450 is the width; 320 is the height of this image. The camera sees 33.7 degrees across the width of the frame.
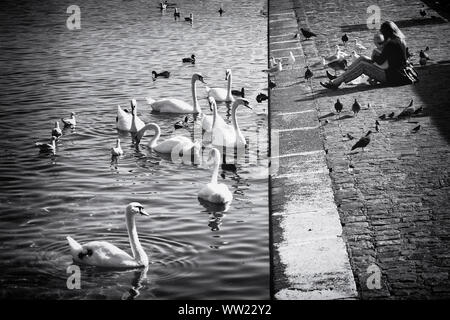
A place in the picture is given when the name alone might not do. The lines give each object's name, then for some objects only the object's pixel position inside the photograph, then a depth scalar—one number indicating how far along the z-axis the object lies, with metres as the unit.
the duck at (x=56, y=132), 13.28
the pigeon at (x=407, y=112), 12.42
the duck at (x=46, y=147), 12.61
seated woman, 14.67
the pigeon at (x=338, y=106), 12.80
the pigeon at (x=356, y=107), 12.60
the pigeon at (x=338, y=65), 16.31
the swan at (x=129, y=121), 13.98
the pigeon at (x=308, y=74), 15.85
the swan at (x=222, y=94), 16.45
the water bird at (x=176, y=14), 28.11
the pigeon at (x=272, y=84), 15.98
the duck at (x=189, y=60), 19.84
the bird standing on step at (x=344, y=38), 19.42
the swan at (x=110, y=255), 8.23
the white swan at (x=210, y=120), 13.30
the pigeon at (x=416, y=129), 11.61
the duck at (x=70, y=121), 14.20
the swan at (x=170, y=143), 12.42
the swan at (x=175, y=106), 15.42
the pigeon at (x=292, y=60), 18.17
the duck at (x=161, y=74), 18.39
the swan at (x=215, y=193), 10.17
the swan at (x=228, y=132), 13.00
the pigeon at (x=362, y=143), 10.64
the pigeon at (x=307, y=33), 20.58
